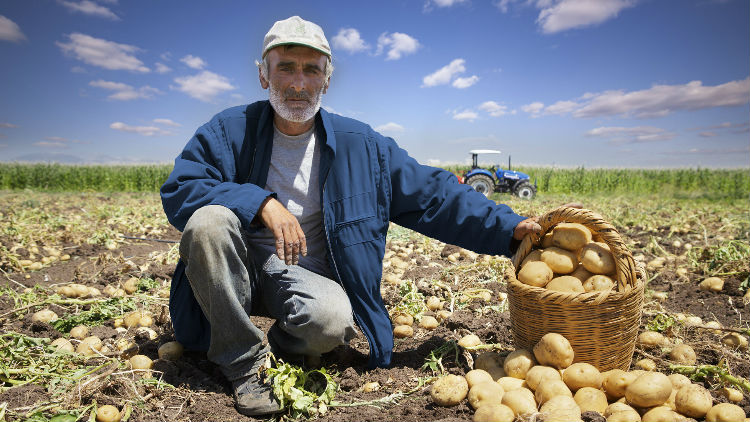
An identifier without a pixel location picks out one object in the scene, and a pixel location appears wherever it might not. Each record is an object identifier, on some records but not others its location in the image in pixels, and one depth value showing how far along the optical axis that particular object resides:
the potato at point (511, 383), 2.15
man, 2.31
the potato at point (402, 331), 3.08
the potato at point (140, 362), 2.46
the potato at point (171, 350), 2.67
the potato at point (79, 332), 2.98
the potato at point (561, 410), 1.83
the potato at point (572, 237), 2.48
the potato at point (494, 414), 1.89
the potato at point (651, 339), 2.68
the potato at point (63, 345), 2.67
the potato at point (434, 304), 3.61
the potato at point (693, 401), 1.93
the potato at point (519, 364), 2.25
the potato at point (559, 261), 2.41
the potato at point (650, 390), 1.94
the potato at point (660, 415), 1.88
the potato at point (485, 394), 2.07
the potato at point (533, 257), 2.49
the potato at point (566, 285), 2.29
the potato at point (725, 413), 1.87
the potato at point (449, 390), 2.14
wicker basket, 2.18
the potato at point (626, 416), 1.88
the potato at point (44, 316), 3.18
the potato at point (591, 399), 2.00
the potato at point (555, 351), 2.15
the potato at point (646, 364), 2.46
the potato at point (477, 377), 2.23
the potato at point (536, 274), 2.34
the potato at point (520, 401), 1.94
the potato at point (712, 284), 3.96
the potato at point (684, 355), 2.47
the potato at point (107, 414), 2.02
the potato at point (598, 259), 2.37
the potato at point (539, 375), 2.10
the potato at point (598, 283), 2.26
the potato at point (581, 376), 2.10
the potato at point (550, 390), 1.99
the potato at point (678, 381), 2.08
